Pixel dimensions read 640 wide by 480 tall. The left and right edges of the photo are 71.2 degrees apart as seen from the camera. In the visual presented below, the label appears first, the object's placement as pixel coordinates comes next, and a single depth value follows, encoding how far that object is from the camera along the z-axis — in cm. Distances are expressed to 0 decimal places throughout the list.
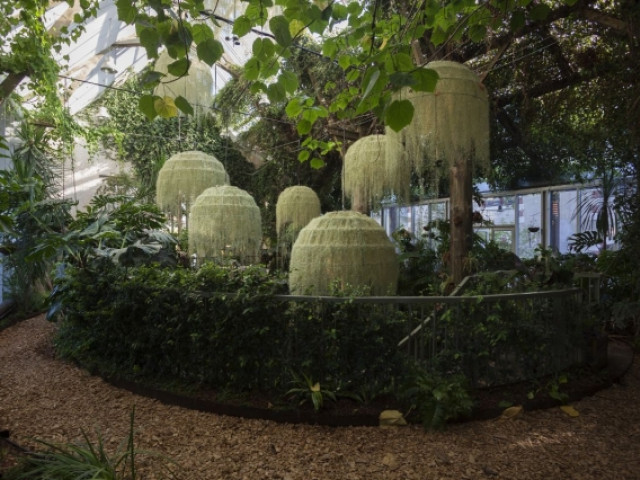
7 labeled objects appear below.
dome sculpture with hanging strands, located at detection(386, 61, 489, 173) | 290
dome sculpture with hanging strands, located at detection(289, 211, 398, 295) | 345
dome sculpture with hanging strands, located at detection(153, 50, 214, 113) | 463
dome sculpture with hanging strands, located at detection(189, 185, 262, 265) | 500
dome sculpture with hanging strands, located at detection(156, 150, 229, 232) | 553
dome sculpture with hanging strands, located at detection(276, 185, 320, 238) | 680
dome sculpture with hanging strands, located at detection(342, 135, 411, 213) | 473
